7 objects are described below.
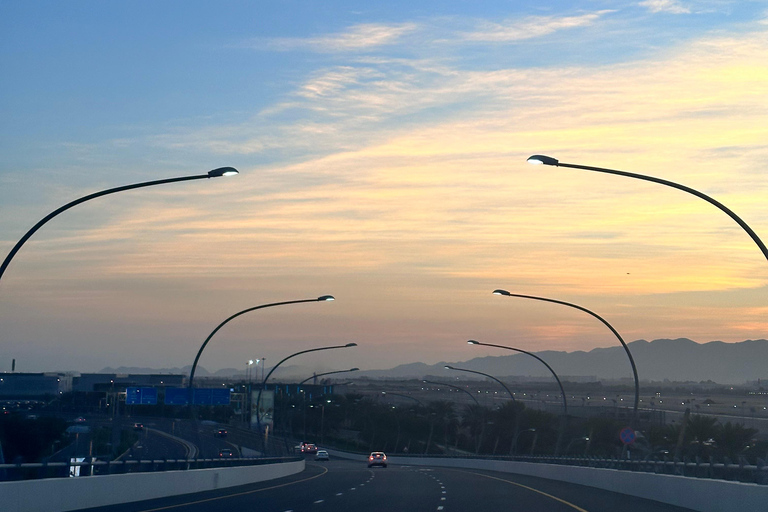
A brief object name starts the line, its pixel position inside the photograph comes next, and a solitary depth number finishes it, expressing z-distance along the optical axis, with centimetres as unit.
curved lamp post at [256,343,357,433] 6344
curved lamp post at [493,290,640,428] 4338
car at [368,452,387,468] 8644
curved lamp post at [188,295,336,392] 4432
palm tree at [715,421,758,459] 7462
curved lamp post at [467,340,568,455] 6120
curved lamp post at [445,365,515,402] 7798
